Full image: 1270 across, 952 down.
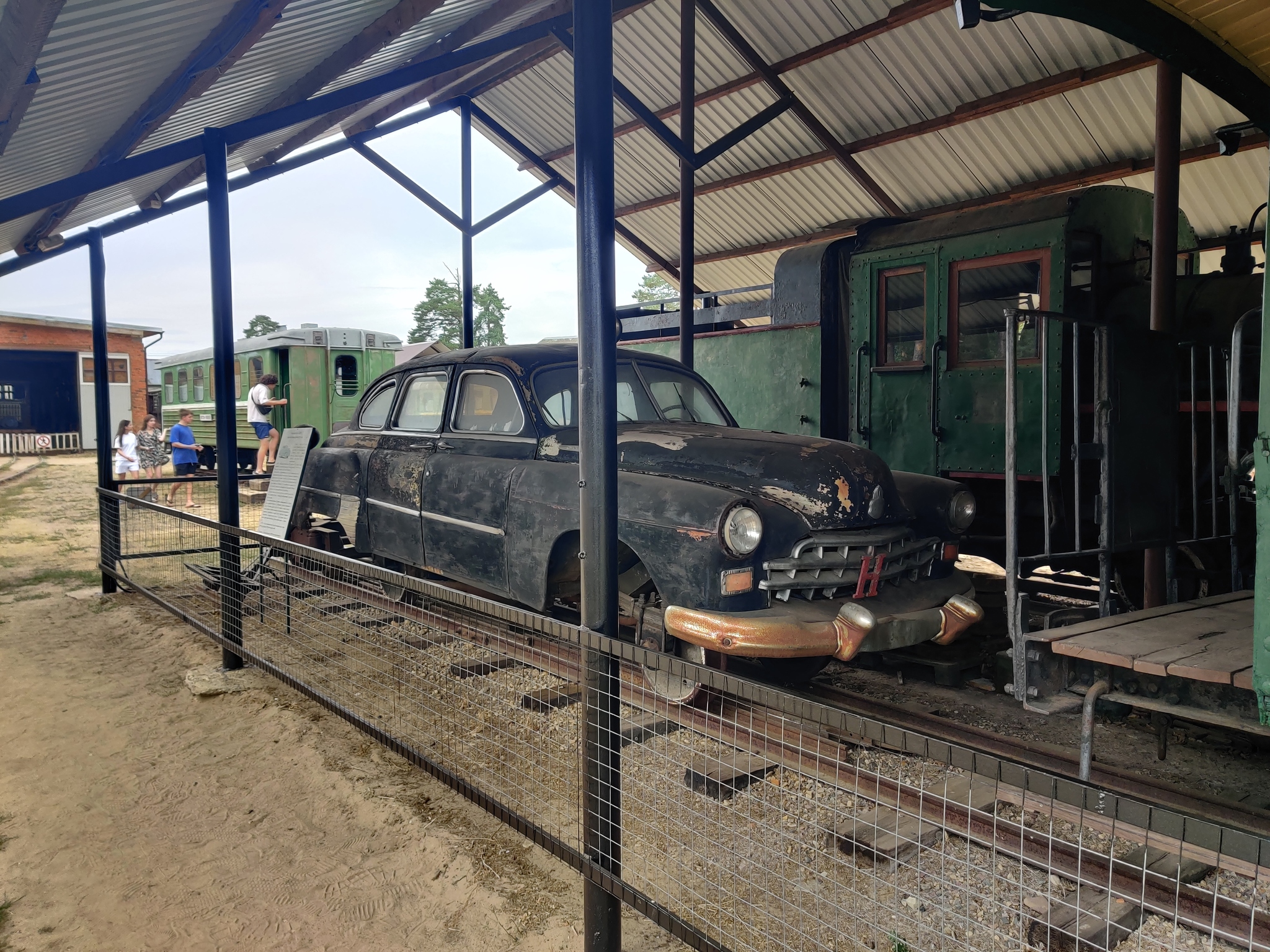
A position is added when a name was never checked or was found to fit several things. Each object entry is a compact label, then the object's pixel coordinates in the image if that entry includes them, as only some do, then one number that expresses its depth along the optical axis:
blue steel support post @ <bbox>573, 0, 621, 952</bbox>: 2.42
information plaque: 6.17
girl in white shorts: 13.08
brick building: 26.56
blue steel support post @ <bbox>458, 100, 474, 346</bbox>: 12.77
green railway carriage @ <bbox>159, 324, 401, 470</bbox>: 16.38
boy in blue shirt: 14.69
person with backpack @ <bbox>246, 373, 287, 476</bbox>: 12.18
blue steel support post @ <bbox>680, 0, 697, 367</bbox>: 9.46
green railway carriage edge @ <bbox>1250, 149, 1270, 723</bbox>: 2.18
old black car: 3.61
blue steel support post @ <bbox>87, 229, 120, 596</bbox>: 7.11
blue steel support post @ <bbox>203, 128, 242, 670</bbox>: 4.98
